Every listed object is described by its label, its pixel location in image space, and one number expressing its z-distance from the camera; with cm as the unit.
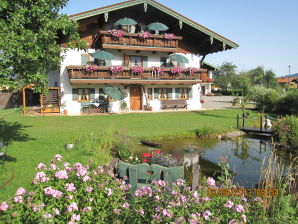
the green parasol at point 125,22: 2430
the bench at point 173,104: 2795
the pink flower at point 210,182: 363
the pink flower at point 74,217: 314
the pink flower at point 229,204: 318
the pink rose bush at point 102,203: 315
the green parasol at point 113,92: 2331
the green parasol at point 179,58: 2661
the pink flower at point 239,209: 310
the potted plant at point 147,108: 2703
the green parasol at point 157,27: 2574
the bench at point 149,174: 557
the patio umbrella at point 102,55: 2338
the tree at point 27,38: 740
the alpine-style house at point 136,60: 2414
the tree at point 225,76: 7788
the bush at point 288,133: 1273
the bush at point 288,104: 2513
